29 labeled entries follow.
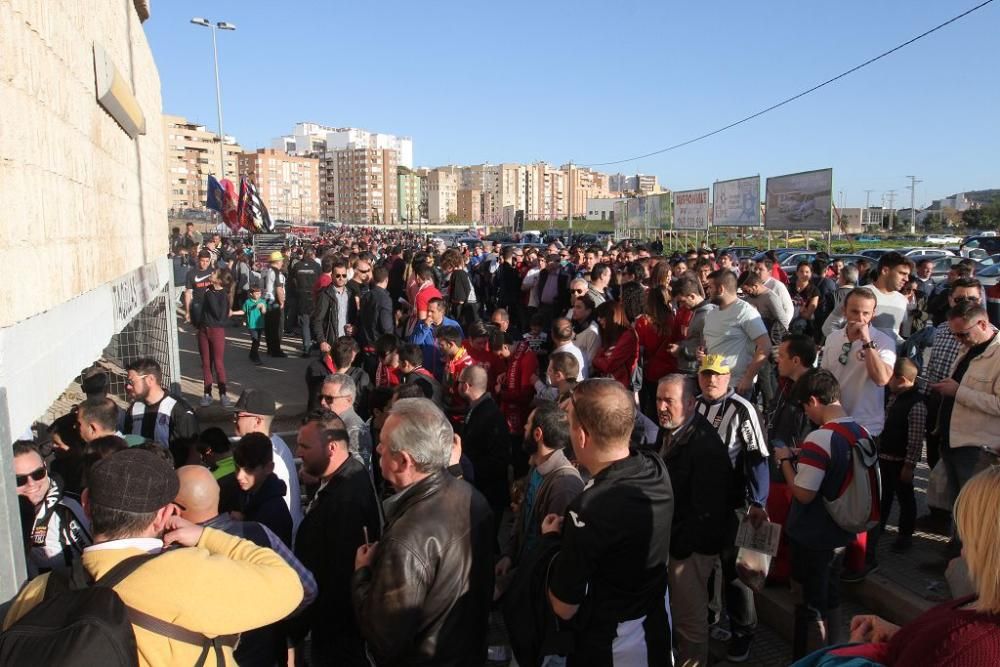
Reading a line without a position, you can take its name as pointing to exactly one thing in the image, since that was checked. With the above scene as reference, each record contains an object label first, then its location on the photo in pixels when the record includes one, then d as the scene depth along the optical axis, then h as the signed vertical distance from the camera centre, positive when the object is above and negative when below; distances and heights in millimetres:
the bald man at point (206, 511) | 2883 -1080
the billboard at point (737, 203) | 31938 +2033
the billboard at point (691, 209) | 34281 +1834
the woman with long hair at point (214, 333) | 9656 -1207
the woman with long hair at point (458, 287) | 11836 -692
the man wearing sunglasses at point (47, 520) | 3268 -1278
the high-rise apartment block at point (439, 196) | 164750 +11438
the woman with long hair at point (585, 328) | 6965 -859
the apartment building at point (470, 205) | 161500 +9286
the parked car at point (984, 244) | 33062 +155
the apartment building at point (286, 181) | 138625 +13158
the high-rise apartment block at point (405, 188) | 129125 +11208
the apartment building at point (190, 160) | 116575 +14161
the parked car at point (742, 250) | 28731 -169
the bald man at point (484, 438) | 4973 -1333
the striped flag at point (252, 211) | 17688 +846
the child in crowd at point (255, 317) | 12602 -1272
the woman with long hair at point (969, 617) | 1611 -865
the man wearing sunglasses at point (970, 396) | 4348 -917
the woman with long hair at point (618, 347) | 6470 -909
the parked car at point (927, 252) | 25703 -184
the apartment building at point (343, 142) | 184500 +27524
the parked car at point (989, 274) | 18500 -717
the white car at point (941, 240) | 51688 +548
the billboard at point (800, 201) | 26578 +1800
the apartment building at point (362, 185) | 150750 +12857
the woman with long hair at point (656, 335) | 7016 -885
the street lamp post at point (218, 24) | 31578 +9699
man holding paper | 3859 -1180
